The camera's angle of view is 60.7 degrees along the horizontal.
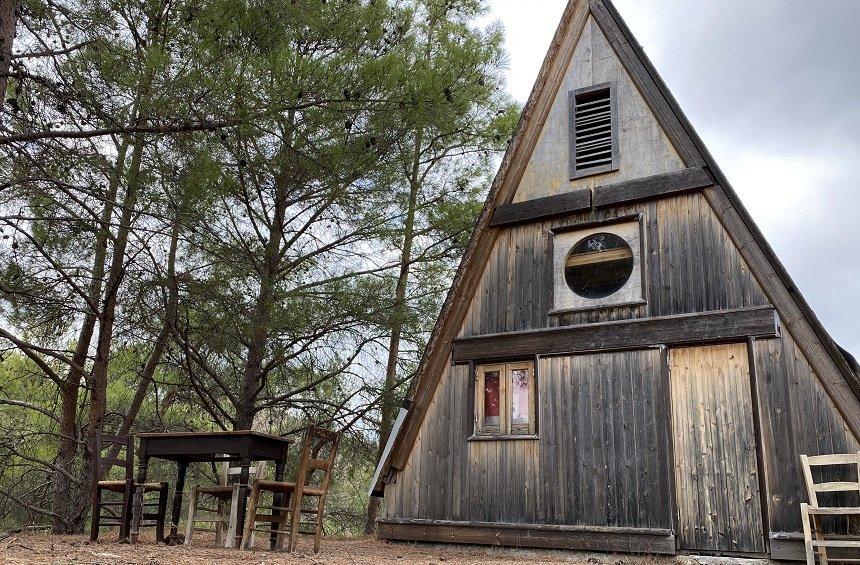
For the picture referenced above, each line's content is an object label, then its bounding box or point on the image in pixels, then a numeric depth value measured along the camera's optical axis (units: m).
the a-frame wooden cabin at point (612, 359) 6.59
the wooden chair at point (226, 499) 6.89
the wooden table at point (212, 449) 6.77
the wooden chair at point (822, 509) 5.75
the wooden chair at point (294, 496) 6.65
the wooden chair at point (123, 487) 7.10
